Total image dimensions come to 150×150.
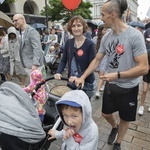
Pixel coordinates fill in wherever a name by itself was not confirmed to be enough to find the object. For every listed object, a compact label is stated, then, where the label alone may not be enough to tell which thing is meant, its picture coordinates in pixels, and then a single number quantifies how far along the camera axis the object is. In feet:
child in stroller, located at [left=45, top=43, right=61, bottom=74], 17.72
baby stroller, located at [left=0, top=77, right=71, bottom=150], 4.46
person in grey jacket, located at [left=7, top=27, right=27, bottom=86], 12.06
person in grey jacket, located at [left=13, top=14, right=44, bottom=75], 9.53
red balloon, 14.38
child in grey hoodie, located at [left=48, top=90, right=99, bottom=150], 3.87
